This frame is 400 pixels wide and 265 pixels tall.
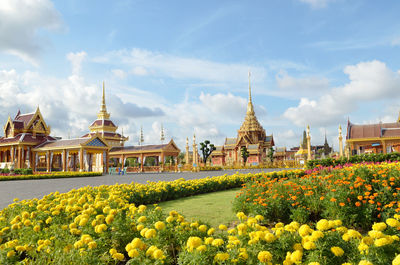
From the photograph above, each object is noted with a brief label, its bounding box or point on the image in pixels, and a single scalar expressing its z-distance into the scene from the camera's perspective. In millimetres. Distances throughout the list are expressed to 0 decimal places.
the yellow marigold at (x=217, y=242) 2932
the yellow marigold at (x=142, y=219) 3955
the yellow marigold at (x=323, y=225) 2913
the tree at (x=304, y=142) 84406
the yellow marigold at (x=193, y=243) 2889
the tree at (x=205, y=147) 39781
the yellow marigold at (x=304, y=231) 2961
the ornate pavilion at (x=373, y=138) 28914
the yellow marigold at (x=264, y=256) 2633
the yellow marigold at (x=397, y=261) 2202
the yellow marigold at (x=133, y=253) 2911
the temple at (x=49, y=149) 30328
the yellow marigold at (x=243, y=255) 2826
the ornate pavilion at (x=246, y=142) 53312
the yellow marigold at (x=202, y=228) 3664
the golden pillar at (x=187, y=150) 39281
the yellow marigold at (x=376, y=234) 2762
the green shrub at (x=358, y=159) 17703
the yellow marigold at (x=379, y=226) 2949
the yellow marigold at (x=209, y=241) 3090
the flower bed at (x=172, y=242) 2809
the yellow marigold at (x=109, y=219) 4164
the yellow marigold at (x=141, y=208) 4546
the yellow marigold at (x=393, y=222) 3093
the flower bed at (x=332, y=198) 5355
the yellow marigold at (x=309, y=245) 2727
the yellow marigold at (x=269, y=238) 3010
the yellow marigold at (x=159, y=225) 3476
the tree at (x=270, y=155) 48844
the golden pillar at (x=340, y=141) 28494
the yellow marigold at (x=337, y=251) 2682
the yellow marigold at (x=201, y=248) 2805
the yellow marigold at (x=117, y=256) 3260
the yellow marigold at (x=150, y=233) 3293
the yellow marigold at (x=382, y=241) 2600
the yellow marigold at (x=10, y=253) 3517
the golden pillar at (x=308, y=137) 27859
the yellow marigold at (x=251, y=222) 3611
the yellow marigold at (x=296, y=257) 2561
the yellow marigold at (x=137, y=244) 3021
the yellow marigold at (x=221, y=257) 2754
